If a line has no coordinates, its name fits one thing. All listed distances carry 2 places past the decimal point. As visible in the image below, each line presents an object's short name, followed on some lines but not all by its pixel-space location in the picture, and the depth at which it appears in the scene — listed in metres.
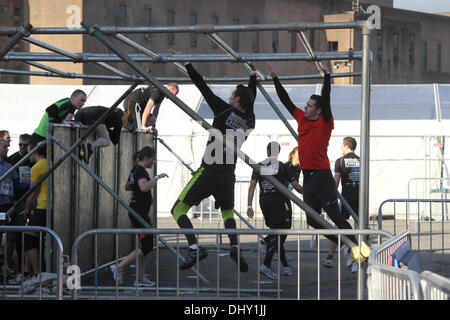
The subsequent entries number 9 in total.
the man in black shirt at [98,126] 16.31
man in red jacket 15.53
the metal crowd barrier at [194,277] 10.48
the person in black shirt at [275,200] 17.68
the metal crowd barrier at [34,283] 10.41
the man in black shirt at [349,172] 19.98
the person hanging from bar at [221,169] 13.50
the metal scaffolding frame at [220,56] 10.74
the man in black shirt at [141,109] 18.98
